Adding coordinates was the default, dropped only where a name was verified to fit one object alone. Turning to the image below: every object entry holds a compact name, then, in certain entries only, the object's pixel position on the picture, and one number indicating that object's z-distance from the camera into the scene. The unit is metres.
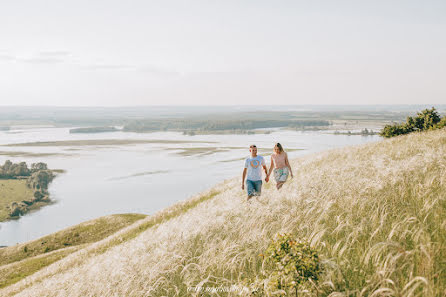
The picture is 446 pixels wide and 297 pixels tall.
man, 13.28
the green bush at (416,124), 40.47
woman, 13.96
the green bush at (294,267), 3.98
